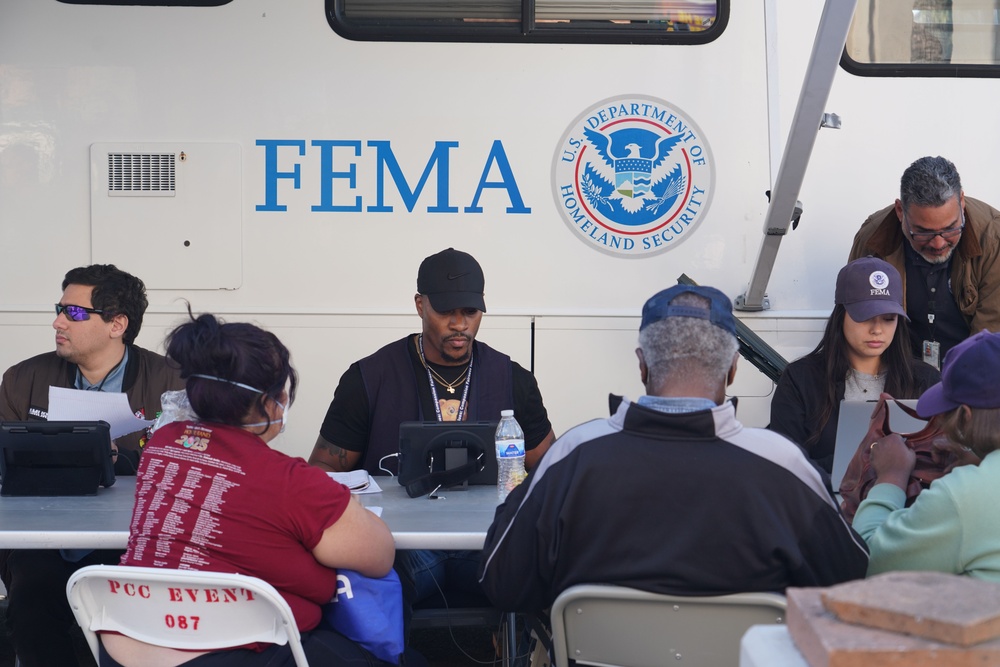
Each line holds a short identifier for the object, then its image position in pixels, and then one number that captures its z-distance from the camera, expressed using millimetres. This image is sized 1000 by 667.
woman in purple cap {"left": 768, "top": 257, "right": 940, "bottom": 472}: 3533
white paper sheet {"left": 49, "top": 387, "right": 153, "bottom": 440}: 3205
